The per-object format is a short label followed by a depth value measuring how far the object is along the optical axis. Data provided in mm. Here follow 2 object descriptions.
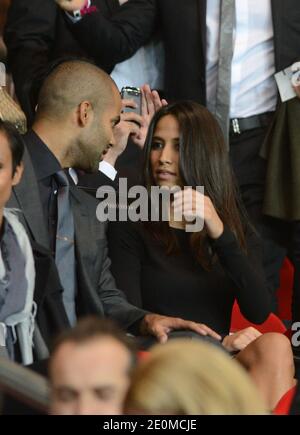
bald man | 7039
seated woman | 7543
